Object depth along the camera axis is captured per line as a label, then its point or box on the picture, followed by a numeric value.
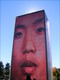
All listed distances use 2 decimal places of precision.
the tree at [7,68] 33.08
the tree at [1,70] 28.87
